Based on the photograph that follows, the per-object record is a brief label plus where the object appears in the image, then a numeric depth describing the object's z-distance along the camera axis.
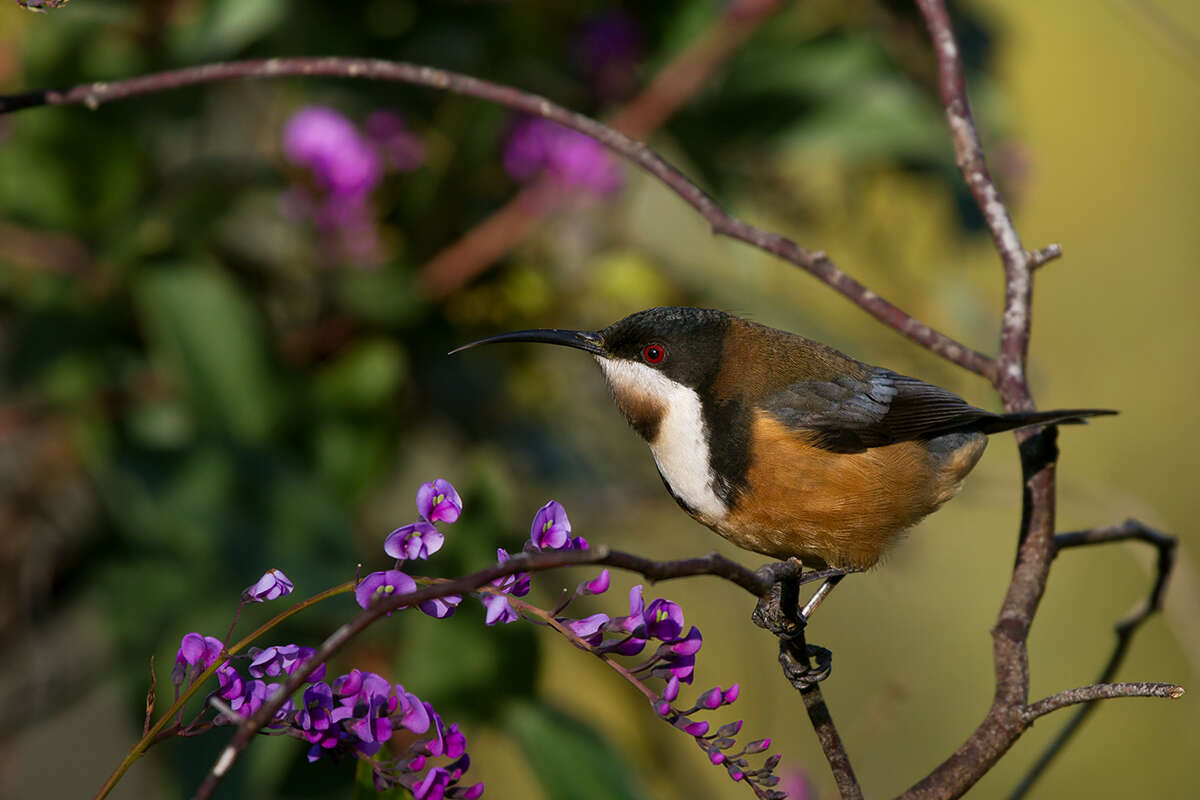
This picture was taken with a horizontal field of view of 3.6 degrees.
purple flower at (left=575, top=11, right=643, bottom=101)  5.09
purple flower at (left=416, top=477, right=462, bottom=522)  3.37
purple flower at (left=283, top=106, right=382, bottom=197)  4.61
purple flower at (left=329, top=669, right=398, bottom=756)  3.37
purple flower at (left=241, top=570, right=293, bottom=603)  3.37
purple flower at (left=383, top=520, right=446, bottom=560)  3.37
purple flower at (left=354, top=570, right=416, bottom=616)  3.36
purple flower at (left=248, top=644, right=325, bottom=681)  3.37
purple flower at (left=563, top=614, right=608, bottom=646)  3.37
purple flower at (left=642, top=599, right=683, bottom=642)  3.38
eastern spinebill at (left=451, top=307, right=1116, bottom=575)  3.53
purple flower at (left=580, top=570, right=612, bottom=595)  3.38
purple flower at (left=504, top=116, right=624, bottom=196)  4.83
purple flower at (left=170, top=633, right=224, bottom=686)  3.36
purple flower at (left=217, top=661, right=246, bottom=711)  3.37
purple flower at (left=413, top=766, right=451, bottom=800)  3.36
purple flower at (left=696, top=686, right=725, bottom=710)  3.38
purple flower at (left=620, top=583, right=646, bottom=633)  3.37
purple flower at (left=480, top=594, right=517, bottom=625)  3.37
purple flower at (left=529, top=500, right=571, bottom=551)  3.37
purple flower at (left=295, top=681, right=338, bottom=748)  3.36
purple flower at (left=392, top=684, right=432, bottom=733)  3.37
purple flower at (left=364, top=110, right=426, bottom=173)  4.90
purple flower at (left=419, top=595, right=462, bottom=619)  3.37
